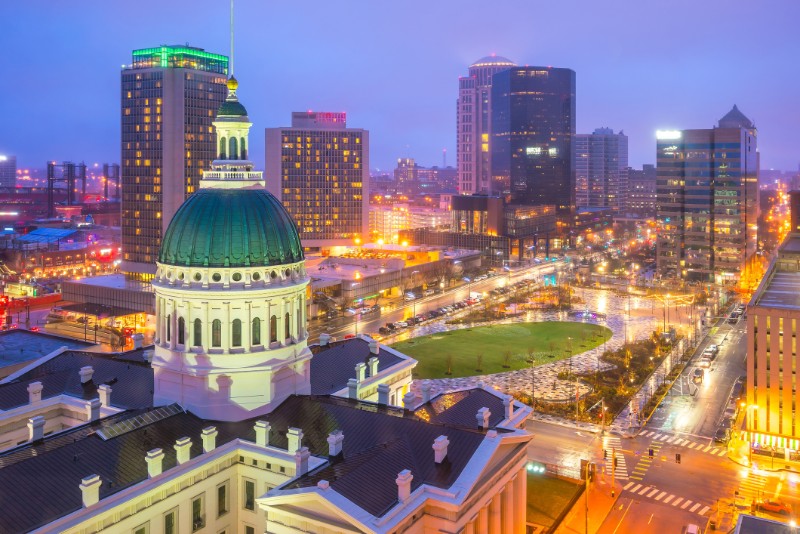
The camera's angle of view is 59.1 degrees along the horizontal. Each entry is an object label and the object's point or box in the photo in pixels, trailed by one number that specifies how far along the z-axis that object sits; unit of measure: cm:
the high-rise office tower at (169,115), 19312
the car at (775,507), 6738
